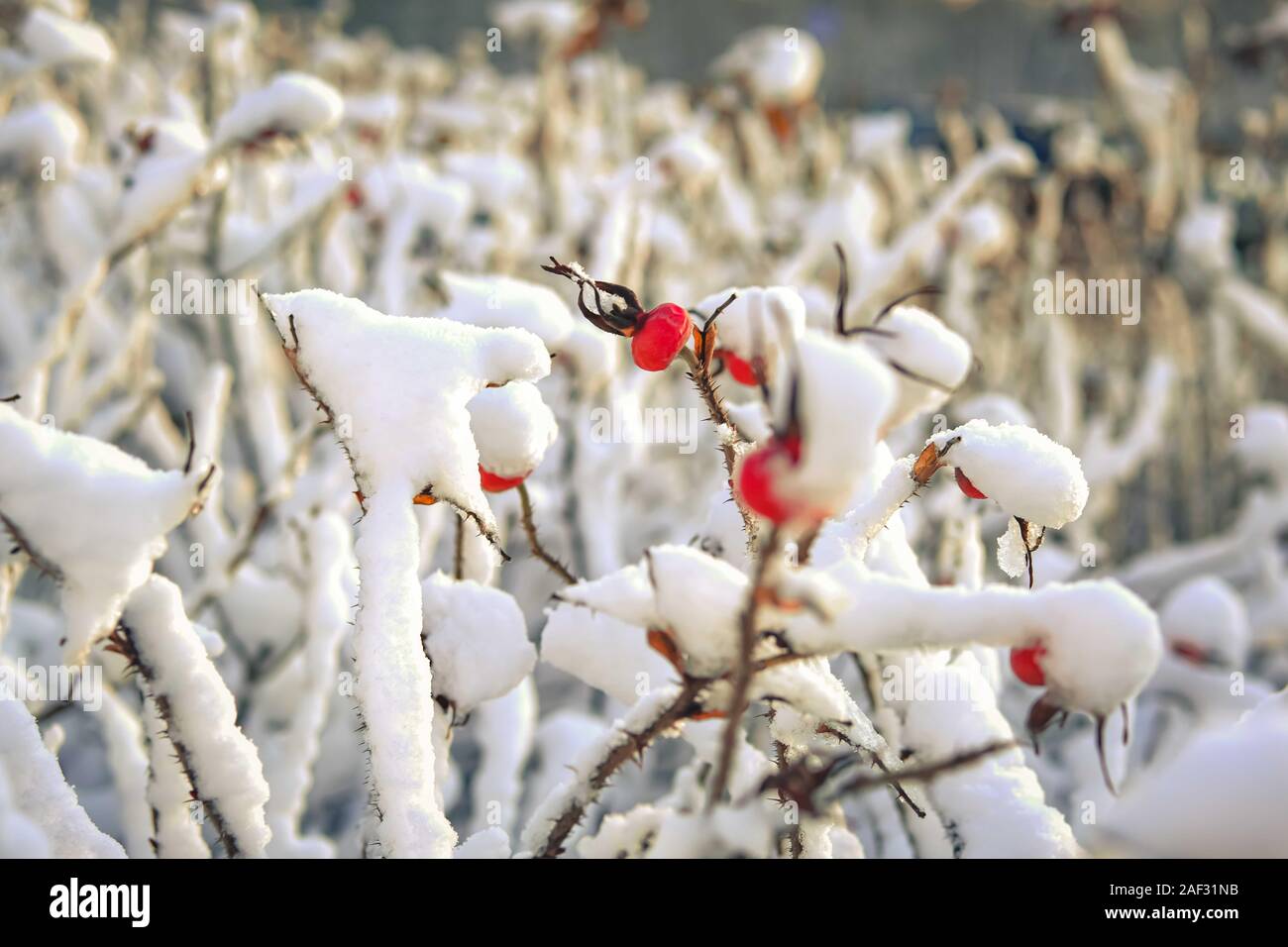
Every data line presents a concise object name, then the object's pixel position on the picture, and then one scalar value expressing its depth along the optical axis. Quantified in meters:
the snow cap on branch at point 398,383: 0.72
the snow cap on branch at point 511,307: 1.04
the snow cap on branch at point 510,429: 0.85
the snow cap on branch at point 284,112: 1.33
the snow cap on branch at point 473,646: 0.90
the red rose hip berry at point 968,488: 0.84
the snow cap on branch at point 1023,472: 0.76
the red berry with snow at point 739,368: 0.97
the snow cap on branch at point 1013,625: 0.59
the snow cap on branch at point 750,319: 0.81
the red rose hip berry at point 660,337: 0.82
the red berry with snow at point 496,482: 0.90
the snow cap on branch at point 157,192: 1.44
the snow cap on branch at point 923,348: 0.91
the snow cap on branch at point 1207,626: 1.68
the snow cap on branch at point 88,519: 0.76
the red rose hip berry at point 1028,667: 0.64
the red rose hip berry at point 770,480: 0.50
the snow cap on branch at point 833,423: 0.49
